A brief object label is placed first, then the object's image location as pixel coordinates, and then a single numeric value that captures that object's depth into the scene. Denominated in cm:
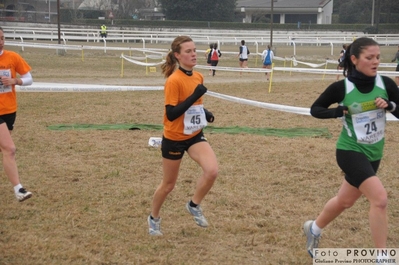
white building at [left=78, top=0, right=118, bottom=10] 7369
